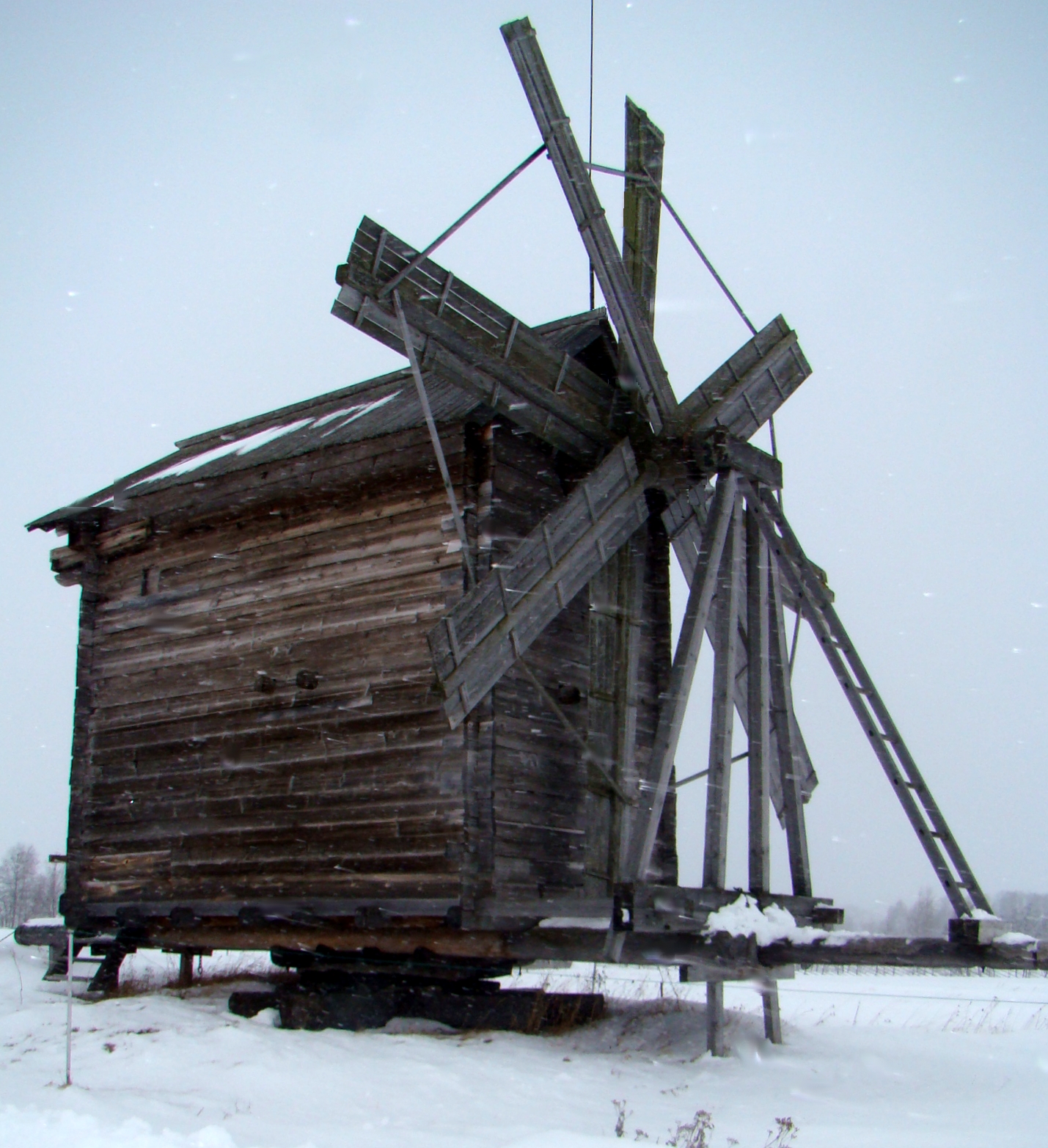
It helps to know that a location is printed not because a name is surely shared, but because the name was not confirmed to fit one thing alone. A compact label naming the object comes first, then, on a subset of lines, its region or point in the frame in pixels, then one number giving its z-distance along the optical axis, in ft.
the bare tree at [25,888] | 224.94
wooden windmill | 32.37
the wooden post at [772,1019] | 34.58
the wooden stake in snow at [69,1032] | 24.08
